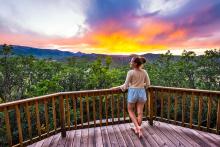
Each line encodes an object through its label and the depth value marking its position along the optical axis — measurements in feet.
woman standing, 6.70
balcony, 6.22
